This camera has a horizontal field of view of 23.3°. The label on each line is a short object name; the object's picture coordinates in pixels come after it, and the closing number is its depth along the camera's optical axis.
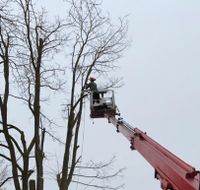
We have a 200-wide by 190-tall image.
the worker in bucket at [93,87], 14.41
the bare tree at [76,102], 12.88
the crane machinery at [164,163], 5.65
